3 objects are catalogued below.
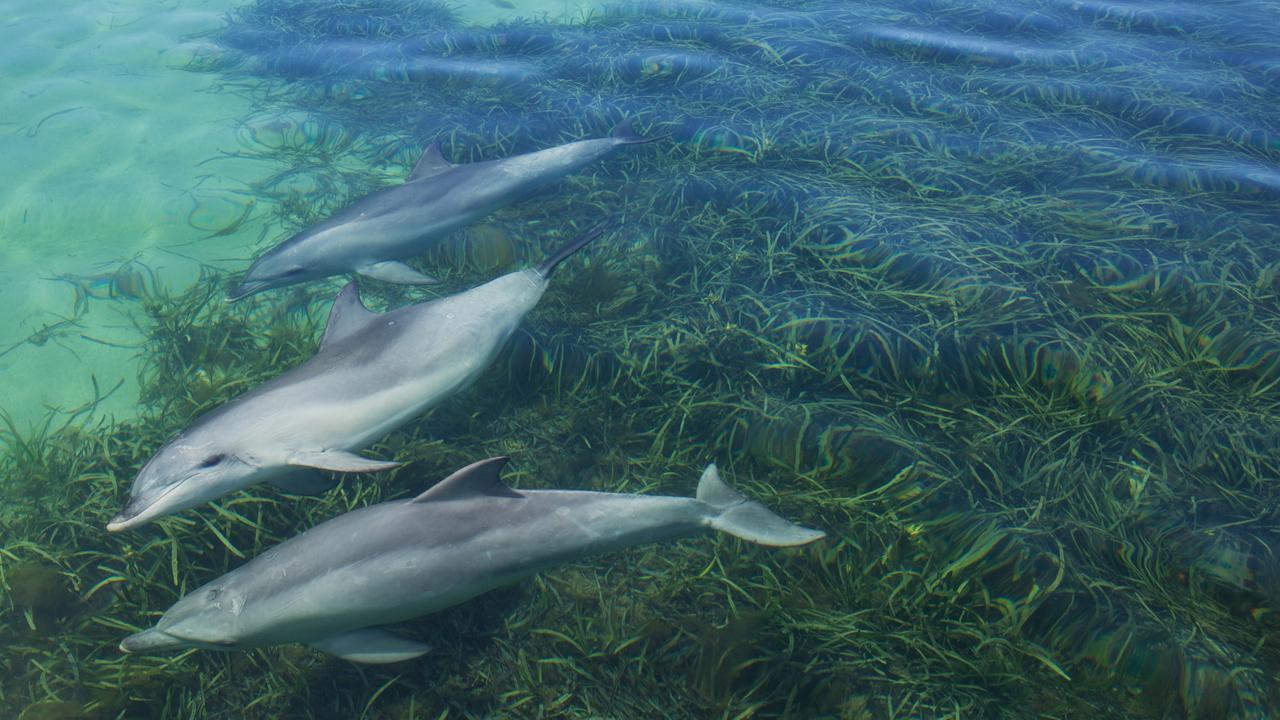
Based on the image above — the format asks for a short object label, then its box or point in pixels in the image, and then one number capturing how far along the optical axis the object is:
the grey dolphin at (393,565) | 3.17
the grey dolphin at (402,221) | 5.20
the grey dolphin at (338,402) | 3.46
